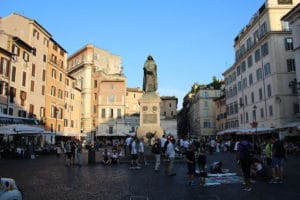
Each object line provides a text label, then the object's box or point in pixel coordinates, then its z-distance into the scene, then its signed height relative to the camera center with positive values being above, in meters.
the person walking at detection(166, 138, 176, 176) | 13.45 -0.93
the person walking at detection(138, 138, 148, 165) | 17.94 -1.07
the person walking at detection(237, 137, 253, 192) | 9.61 -0.74
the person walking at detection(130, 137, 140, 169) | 17.02 -0.90
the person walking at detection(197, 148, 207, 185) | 12.81 -1.11
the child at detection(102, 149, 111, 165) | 20.34 -1.54
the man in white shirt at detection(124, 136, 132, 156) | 20.07 -0.69
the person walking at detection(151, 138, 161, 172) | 15.22 -0.78
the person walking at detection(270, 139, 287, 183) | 11.35 -0.95
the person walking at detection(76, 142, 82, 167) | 20.09 -1.20
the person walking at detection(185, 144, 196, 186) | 10.72 -0.98
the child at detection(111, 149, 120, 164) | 20.22 -1.46
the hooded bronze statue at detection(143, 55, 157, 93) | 24.03 +5.00
